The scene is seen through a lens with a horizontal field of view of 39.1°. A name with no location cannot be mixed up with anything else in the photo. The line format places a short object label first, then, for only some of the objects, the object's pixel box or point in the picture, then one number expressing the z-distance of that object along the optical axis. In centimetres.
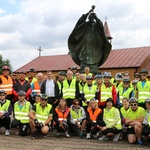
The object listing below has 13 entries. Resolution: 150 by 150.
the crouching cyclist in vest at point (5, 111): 585
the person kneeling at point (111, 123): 550
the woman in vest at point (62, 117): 580
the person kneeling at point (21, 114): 582
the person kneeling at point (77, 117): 587
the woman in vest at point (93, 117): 571
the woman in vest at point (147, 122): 510
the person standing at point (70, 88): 628
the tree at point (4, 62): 3279
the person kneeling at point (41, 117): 566
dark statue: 954
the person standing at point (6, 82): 639
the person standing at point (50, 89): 639
